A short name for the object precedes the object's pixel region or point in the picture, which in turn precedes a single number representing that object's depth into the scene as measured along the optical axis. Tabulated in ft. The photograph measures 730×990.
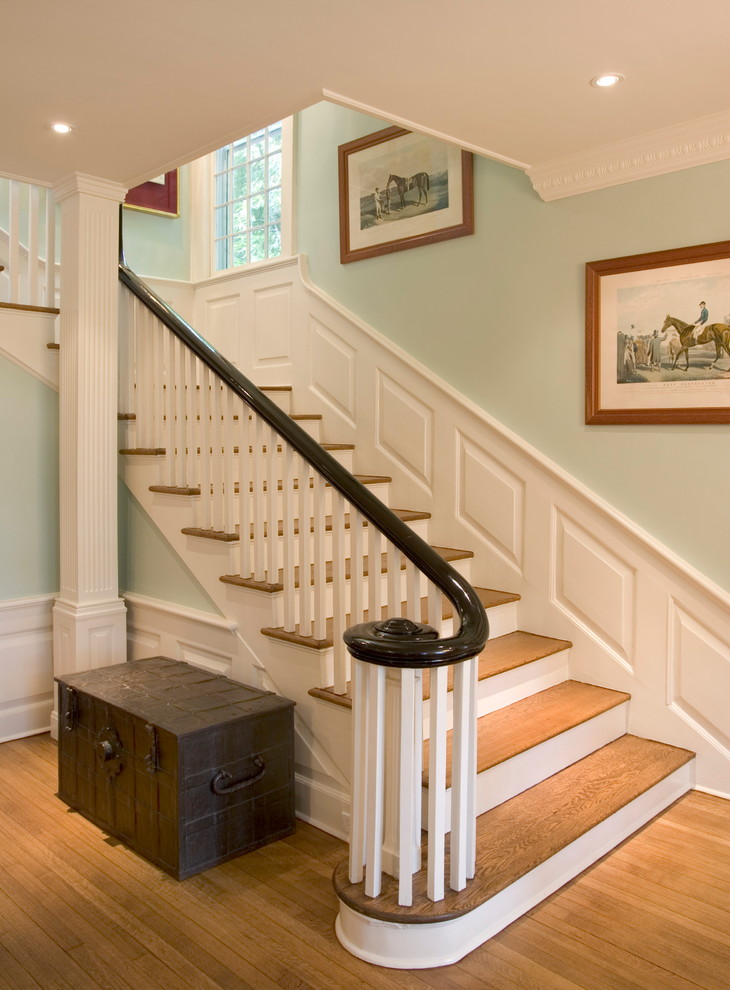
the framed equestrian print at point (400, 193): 13.28
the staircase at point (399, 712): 7.54
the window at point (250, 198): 16.75
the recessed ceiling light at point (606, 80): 8.70
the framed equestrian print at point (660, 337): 10.50
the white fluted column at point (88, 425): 12.46
